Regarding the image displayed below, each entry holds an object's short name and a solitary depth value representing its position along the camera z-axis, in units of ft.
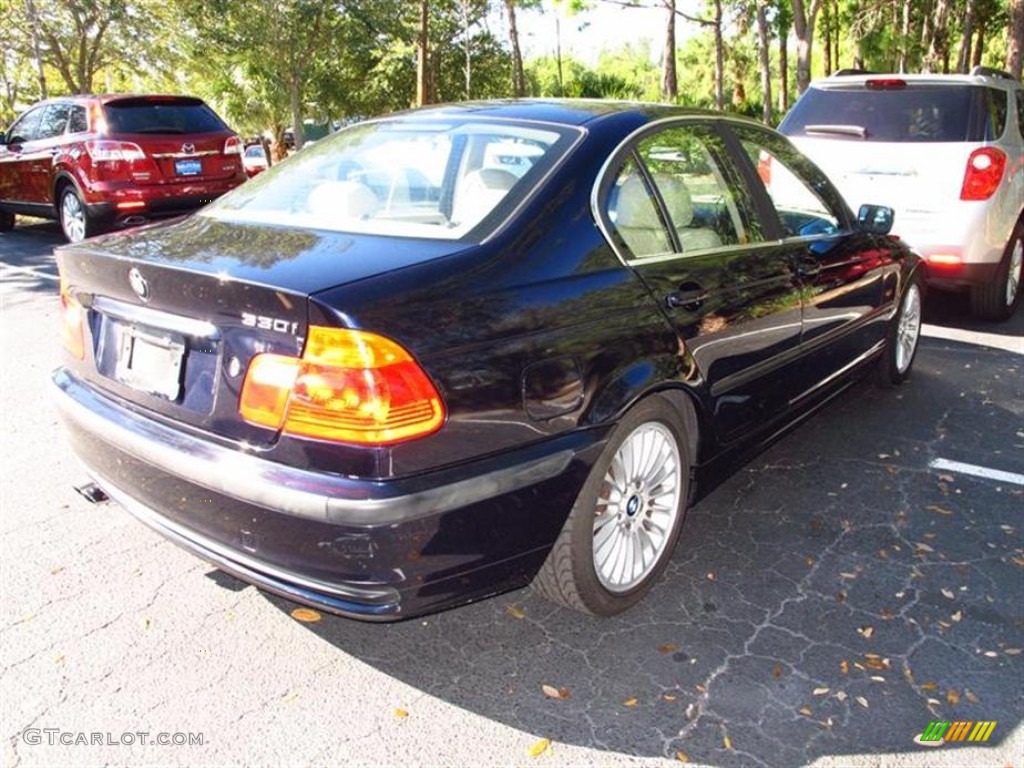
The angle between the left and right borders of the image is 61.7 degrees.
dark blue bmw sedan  7.04
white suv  20.79
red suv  30.12
